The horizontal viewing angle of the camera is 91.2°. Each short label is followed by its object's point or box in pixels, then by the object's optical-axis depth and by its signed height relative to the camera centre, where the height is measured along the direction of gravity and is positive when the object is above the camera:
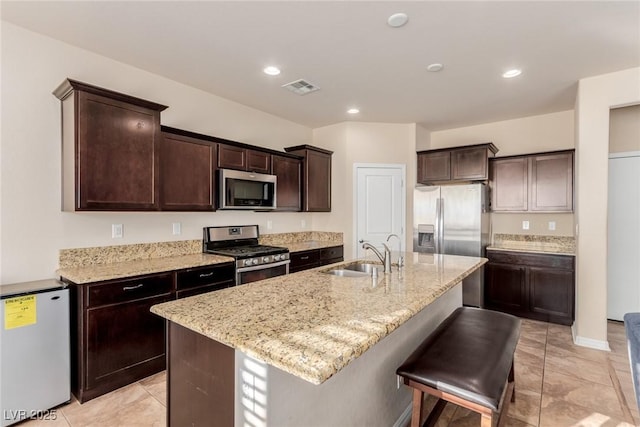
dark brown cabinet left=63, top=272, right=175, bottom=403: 2.23 -0.92
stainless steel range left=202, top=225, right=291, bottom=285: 3.22 -0.45
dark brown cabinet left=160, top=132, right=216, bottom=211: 2.94 +0.37
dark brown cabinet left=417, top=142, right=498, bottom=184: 4.36 +0.69
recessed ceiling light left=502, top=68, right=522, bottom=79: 3.04 +1.37
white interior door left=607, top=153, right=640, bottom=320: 3.80 -0.32
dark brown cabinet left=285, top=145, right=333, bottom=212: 4.50 +0.51
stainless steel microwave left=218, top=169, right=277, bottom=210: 3.39 +0.24
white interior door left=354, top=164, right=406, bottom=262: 4.85 +0.15
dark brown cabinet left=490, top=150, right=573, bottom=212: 3.99 +0.38
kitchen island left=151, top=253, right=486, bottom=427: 1.08 -0.47
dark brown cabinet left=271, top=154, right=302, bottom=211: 4.14 +0.41
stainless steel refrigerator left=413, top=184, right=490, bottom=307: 4.17 -0.18
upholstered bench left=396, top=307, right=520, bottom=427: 1.39 -0.76
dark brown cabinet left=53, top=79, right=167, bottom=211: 2.35 +0.50
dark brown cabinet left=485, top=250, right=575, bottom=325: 3.77 -0.94
